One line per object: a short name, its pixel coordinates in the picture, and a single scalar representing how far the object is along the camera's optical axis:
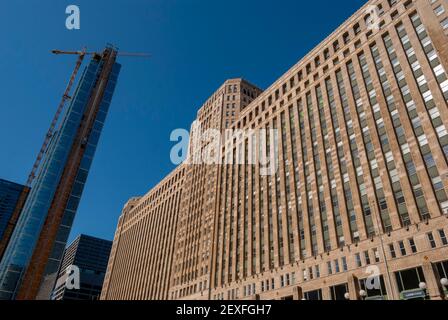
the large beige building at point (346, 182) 46.19
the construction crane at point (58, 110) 123.62
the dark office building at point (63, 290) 198.12
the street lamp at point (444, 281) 33.81
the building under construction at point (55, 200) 64.12
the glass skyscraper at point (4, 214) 178.68
